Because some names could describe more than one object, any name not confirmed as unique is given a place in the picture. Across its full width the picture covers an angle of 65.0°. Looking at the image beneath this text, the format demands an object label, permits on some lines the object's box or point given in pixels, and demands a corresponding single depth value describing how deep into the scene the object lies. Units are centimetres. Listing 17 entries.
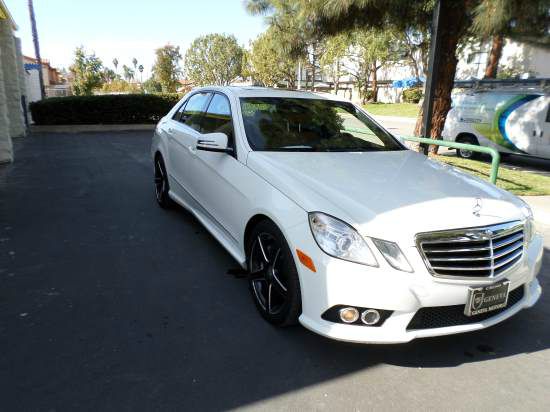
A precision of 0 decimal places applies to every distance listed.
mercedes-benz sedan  237
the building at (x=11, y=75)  1327
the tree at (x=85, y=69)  3322
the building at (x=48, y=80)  2576
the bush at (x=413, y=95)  3694
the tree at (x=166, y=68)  5575
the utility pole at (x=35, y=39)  1923
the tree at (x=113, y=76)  10191
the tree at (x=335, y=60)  3781
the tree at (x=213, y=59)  7000
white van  1052
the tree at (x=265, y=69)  4722
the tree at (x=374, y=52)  3170
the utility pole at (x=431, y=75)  718
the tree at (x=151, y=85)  8088
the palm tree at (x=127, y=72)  12488
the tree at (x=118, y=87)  7330
